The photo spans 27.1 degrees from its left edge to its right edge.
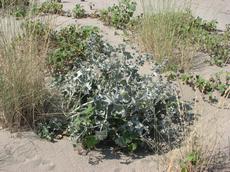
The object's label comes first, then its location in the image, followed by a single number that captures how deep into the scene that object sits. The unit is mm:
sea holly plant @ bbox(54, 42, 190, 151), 4133
